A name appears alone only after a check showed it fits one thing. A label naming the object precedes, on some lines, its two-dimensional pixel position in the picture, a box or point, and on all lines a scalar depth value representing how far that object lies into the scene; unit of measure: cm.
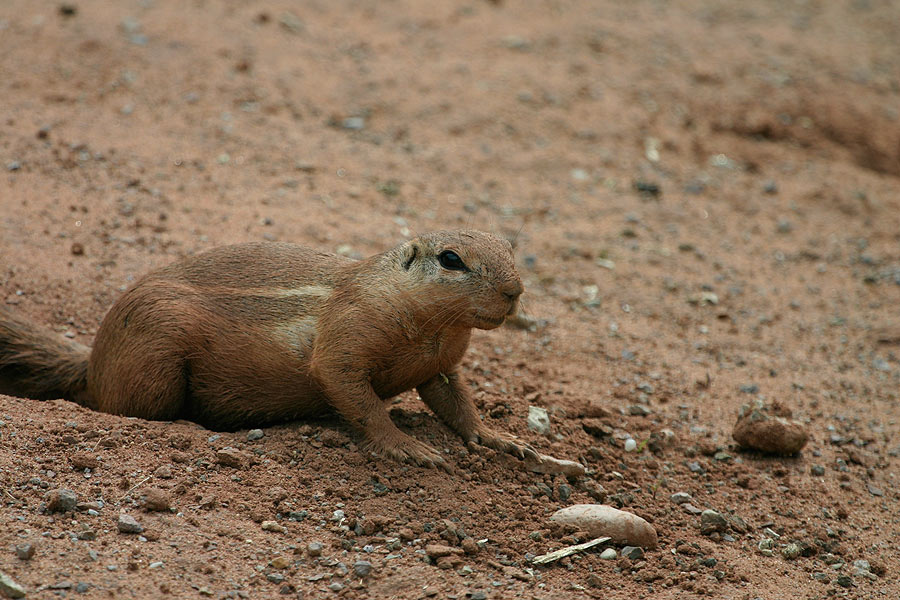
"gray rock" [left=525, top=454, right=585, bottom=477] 1036
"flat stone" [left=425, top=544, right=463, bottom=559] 872
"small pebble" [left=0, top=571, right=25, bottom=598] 737
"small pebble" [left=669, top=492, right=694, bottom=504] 1043
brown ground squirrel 964
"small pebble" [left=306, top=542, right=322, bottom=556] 855
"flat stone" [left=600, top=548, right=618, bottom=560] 921
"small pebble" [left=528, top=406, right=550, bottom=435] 1111
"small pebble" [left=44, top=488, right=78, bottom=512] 849
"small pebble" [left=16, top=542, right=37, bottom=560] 779
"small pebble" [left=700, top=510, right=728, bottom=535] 1000
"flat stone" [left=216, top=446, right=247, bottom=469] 955
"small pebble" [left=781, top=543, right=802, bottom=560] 979
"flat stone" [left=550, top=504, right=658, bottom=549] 937
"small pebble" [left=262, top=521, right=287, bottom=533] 880
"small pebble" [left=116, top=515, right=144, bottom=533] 838
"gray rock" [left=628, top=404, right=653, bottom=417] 1231
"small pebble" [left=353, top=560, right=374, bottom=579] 834
